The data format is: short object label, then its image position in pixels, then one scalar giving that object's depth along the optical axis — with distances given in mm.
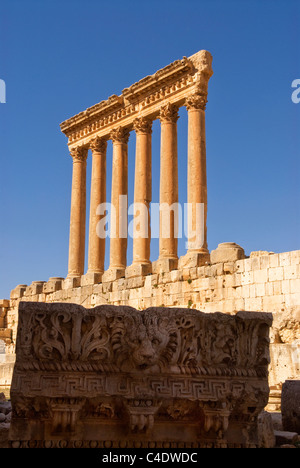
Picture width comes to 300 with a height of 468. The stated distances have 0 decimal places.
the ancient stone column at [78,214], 27516
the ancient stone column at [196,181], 20766
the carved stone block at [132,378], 5715
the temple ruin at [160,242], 17234
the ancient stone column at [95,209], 26109
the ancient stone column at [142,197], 23188
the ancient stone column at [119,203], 24781
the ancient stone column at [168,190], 22266
